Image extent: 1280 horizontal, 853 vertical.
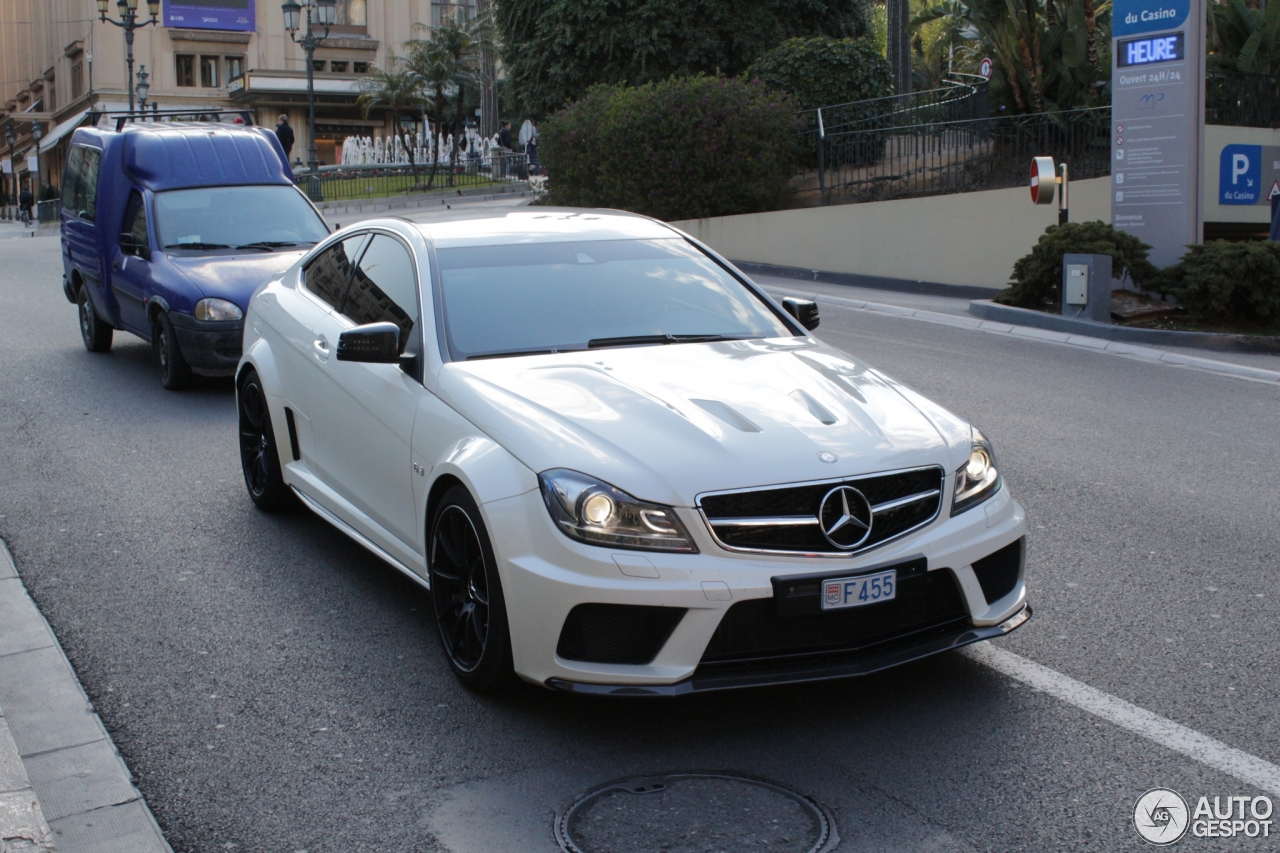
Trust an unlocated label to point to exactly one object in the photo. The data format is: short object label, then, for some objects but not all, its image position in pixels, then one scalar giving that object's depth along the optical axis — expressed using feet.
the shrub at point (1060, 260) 48.44
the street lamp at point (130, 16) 131.10
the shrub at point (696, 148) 73.92
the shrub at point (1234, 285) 45.29
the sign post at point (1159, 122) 48.52
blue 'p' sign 66.28
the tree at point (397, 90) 153.07
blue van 34.45
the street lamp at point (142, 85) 167.84
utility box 46.93
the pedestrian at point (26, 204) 166.09
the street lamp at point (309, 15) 110.73
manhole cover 11.52
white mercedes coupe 13.08
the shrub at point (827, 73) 80.43
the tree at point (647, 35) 92.48
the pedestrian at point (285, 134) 109.09
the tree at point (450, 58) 150.20
